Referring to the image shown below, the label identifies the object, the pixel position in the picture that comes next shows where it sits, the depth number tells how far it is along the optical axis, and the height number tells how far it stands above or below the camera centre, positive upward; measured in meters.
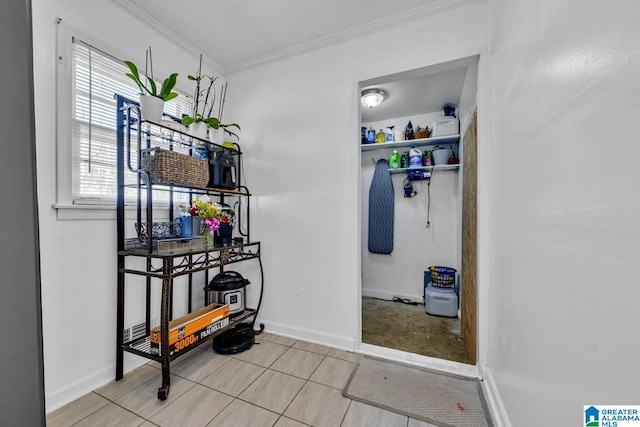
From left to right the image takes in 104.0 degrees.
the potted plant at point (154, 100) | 1.54 +0.70
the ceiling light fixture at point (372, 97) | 2.65 +1.24
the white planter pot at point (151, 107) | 1.54 +0.66
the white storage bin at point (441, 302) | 2.83 -1.03
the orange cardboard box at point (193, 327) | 1.58 -0.79
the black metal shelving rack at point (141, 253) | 1.49 -0.26
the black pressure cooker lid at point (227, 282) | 2.01 -0.58
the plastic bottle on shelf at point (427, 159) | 3.13 +0.66
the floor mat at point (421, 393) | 1.37 -1.12
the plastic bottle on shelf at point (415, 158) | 3.14 +0.68
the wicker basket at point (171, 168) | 1.53 +0.28
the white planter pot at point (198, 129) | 1.92 +0.64
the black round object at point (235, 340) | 1.96 -1.04
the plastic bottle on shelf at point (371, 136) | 3.27 +0.99
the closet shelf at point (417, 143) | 2.92 +0.86
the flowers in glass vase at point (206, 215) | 1.79 -0.02
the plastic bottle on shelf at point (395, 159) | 3.31 +0.69
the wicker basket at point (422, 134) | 3.03 +0.96
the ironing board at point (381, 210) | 3.48 +0.03
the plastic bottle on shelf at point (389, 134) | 3.23 +1.01
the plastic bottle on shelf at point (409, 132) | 3.11 +1.00
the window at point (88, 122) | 1.43 +0.55
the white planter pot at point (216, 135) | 2.07 +0.64
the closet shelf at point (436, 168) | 3.00 +0.55
